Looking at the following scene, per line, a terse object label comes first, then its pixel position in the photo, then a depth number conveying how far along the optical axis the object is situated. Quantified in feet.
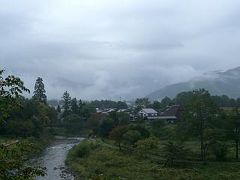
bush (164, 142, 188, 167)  97.79
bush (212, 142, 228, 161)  101.13
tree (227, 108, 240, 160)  105.54
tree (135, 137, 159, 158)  116.19
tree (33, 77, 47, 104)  278.32
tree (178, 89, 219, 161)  103.16
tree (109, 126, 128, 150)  135.63
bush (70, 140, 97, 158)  135.89
